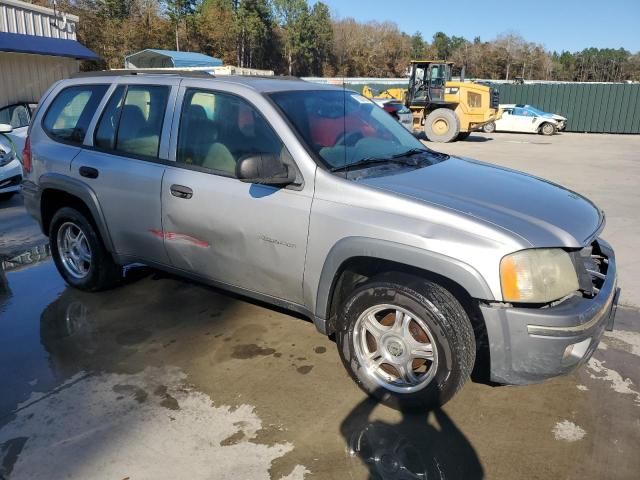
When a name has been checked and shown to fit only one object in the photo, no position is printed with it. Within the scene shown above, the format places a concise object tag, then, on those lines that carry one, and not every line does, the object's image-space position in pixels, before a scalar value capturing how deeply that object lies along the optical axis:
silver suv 2.62
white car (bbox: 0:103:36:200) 8.43
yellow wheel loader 20.12
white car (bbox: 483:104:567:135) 24.84
